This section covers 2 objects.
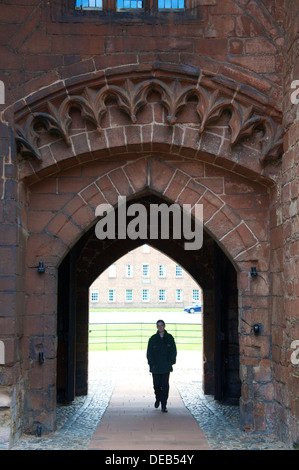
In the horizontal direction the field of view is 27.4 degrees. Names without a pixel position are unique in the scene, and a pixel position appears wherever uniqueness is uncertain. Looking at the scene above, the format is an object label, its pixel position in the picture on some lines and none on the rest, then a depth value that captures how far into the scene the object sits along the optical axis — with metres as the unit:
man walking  8.77
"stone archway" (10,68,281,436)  6.66
